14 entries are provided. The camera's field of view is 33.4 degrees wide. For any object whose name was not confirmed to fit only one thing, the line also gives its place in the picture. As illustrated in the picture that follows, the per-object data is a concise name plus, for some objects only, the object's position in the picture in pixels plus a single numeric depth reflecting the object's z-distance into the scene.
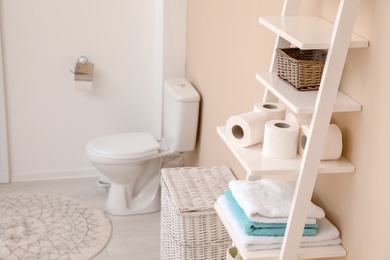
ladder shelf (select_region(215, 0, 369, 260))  1.82
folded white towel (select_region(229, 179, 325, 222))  2.10
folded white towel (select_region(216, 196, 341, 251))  2.10
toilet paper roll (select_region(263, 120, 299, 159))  2.05
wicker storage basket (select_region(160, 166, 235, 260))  2.88
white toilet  3.76
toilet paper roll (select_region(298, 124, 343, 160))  1.99
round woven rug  3.44
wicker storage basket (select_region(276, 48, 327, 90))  2.01
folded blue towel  2.10
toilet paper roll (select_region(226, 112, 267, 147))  2.14
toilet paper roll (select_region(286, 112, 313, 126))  2.11
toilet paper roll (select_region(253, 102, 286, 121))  2.23
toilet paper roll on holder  4.09
